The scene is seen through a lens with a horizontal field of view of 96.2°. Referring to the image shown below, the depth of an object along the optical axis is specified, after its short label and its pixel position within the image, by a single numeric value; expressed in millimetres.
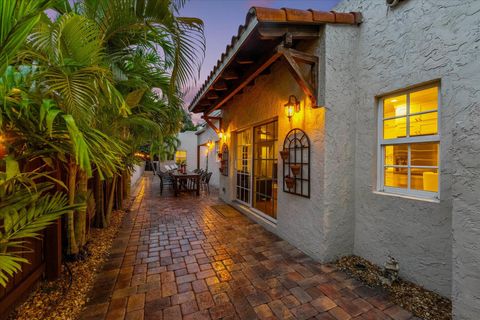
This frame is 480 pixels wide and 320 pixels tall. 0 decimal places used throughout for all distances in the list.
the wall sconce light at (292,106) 3666
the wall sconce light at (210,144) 12180
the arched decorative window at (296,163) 3498
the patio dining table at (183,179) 8509
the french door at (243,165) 6081
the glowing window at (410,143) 2588
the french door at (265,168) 4777
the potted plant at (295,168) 3594
